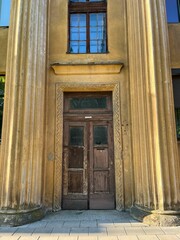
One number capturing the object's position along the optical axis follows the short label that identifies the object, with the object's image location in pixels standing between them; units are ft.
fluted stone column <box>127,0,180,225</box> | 17.26
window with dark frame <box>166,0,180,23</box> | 24.38
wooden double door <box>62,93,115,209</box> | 21.42
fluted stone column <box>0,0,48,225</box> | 17.69
